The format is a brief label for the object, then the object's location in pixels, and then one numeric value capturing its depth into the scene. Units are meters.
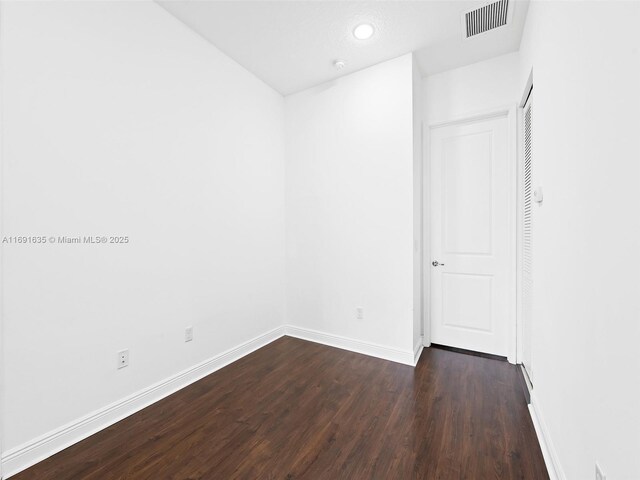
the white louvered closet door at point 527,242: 2.33
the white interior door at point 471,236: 2.73
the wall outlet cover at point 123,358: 1.89
